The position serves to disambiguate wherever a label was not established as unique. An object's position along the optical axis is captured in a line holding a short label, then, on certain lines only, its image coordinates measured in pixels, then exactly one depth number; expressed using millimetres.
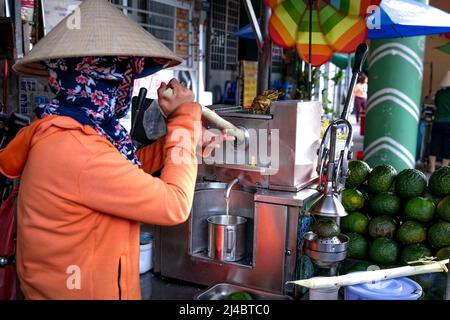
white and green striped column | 4969
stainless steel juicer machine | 1657
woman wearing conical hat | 1194
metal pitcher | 1776
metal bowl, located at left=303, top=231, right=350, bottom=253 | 1530
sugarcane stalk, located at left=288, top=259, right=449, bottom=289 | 1371
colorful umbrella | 2613
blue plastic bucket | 1334
